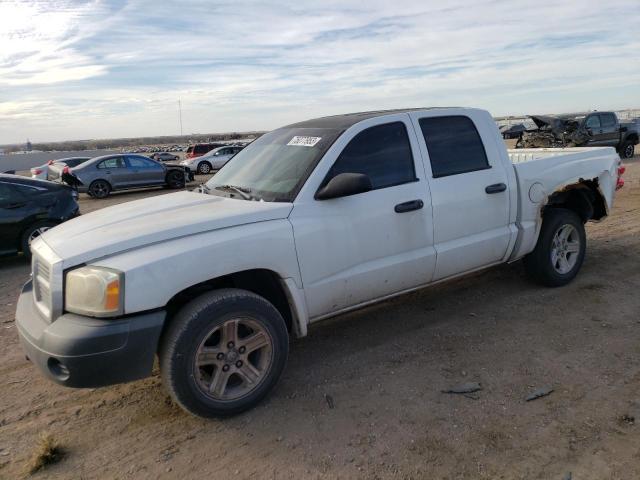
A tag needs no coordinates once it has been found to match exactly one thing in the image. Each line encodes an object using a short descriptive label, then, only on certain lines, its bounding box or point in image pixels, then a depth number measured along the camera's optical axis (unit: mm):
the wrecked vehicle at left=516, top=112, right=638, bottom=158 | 19438
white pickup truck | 3025
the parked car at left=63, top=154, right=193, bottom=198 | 18266
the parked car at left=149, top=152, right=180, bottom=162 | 44016
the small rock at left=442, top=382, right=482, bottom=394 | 3570
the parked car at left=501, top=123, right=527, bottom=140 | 47803
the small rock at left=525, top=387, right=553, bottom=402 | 3435
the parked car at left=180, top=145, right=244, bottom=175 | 26391
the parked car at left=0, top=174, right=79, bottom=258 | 8281
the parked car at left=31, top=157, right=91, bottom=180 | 20777
